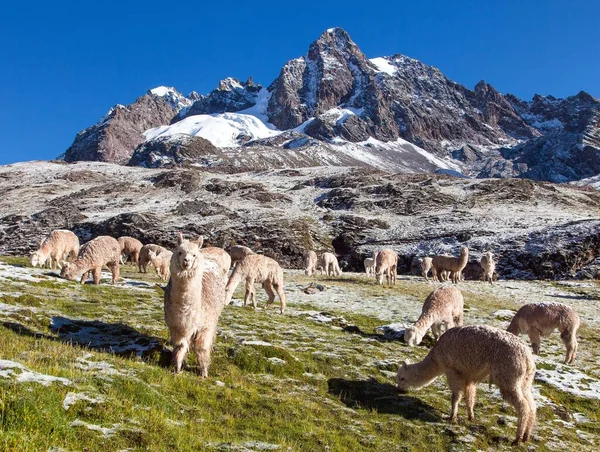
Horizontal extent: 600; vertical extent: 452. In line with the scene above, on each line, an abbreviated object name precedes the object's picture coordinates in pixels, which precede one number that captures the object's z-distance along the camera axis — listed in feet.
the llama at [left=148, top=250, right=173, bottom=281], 89.86
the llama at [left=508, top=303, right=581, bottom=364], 55.98
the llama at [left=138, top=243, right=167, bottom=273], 102.01
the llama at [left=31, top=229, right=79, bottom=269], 88.22
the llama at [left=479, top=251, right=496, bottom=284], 126.31
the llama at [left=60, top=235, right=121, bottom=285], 68.15
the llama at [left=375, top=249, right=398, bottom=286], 110.93
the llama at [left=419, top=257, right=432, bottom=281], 133.93
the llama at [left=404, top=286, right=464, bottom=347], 53.67
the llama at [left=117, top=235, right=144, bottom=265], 111.96
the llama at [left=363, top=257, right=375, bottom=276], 140.85
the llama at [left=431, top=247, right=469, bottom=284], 123.24
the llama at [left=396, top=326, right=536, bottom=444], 32.78
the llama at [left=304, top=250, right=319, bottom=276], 125.80
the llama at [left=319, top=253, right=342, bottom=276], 129.80
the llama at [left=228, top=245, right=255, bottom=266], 106.83
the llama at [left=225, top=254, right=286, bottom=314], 63.41
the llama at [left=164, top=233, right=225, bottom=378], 34.06
